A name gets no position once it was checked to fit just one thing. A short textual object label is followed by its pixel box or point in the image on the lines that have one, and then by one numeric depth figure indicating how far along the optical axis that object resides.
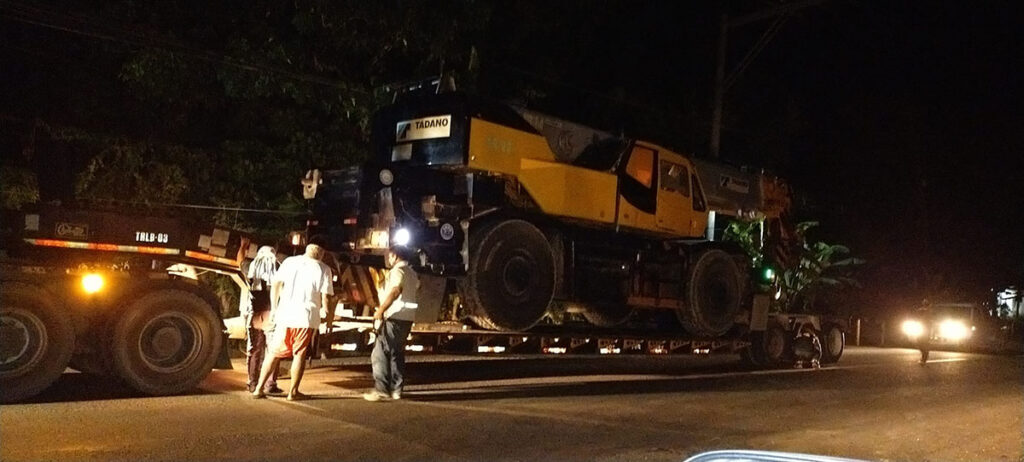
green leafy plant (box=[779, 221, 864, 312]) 18.78
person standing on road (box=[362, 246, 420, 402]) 9.46
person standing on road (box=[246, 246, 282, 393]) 9.88
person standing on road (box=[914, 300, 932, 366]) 18.45
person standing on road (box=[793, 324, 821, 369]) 17.08
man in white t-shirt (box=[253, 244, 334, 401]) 9.13
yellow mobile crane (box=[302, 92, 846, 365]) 10.93
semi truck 8.43
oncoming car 27.19
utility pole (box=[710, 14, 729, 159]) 18.92
